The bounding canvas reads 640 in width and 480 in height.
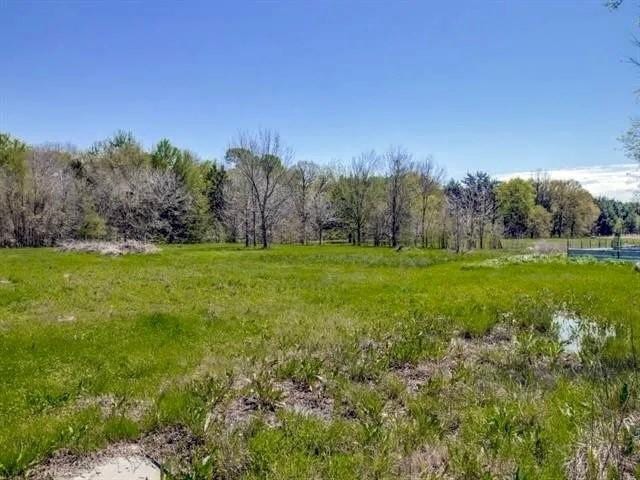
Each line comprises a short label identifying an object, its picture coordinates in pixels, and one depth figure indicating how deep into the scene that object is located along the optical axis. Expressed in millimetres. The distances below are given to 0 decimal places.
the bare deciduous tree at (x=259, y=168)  42594
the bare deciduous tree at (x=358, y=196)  56500
